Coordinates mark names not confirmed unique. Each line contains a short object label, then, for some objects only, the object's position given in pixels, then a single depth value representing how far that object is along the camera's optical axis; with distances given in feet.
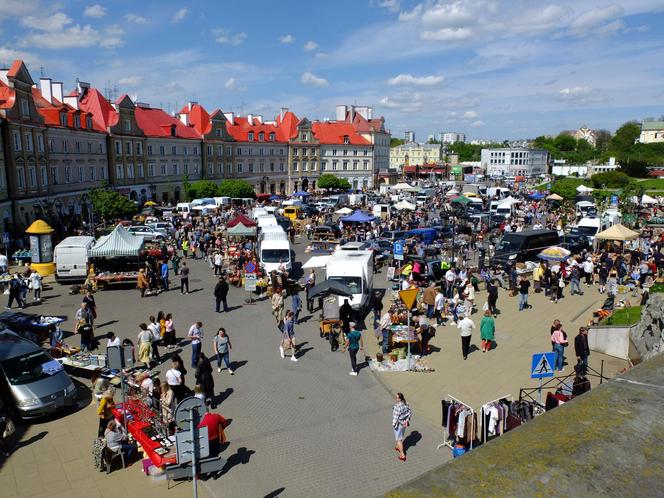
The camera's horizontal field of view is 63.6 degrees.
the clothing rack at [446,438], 35.19
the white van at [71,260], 84.69
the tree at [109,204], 138.00
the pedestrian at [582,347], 47.75
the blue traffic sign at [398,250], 82.38
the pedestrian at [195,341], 49.58
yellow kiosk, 91.35
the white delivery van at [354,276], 66.28
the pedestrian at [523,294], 68.85
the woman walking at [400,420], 34.27
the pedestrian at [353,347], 47.98
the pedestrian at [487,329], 53.42
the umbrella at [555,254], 88.20
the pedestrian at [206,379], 41.50
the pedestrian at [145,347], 49.85
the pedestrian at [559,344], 50.13
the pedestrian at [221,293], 69.15
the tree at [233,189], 203.40
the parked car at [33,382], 39.55
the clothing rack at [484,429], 34.12
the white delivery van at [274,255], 86.17
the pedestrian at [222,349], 48.49
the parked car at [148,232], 122.30
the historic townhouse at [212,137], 232.94
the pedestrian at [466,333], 51.52
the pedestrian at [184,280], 80.69
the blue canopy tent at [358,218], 131.73
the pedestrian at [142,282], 78.33
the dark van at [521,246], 98.12
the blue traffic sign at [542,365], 39.29
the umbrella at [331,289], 62.64
